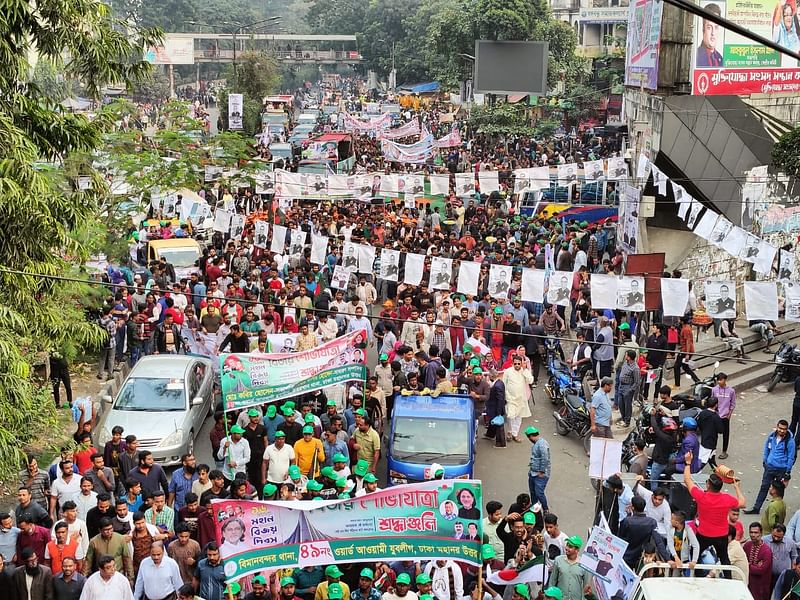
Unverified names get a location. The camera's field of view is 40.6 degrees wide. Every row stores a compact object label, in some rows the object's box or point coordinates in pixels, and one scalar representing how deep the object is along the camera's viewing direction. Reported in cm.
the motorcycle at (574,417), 1574
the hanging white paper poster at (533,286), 1748
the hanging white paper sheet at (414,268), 1880
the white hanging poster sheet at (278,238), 2119
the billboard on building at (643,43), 2742
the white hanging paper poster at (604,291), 1662
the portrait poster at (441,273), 1828
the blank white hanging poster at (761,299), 1518
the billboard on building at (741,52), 2647
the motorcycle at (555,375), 1677
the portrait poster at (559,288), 1758
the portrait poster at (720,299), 1581
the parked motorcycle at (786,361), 1711
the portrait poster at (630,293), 1659
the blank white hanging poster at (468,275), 1817
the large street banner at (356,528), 920
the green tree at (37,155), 1091
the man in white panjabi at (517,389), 1559
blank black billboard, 5262
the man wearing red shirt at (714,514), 1061
